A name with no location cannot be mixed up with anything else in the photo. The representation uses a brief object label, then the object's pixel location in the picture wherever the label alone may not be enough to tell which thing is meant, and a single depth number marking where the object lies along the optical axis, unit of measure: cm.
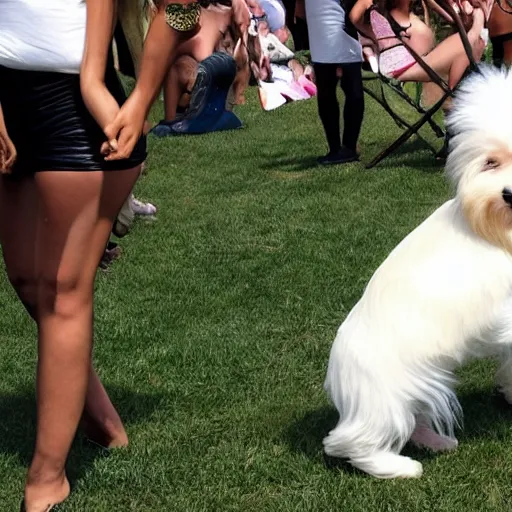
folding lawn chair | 652
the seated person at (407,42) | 697
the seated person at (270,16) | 1320
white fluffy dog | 243
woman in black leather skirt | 229
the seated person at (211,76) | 995
